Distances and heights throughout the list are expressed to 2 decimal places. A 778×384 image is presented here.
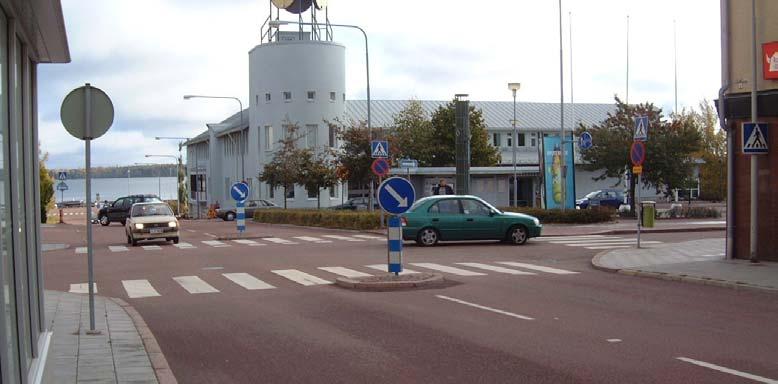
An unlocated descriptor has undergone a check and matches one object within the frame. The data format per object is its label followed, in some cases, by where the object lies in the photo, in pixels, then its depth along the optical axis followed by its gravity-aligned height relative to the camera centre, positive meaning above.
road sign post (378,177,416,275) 14.95 -0.21
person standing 32.97 +0.00
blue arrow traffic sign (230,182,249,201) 32.91 -0.02
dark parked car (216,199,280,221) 58.50 -1.14
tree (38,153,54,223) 60.34 +0.44
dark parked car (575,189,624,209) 53.91 -0.84
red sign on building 16.84 +2.48
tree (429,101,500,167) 64.06 +3.55
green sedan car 24.67 -0.98
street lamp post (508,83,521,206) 44.72 +5.16
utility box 31.06 -0.99
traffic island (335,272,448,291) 14.66 -1.65
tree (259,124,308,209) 47.78 +1.39
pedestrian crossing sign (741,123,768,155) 16.86 +0.94
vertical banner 40.28 +0.74
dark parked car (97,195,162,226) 52.06 -1.11
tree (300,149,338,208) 47.41 +0.92
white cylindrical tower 57.69 +7.02
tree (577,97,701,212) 42.66 +1.93
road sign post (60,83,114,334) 9.71 +0.90
